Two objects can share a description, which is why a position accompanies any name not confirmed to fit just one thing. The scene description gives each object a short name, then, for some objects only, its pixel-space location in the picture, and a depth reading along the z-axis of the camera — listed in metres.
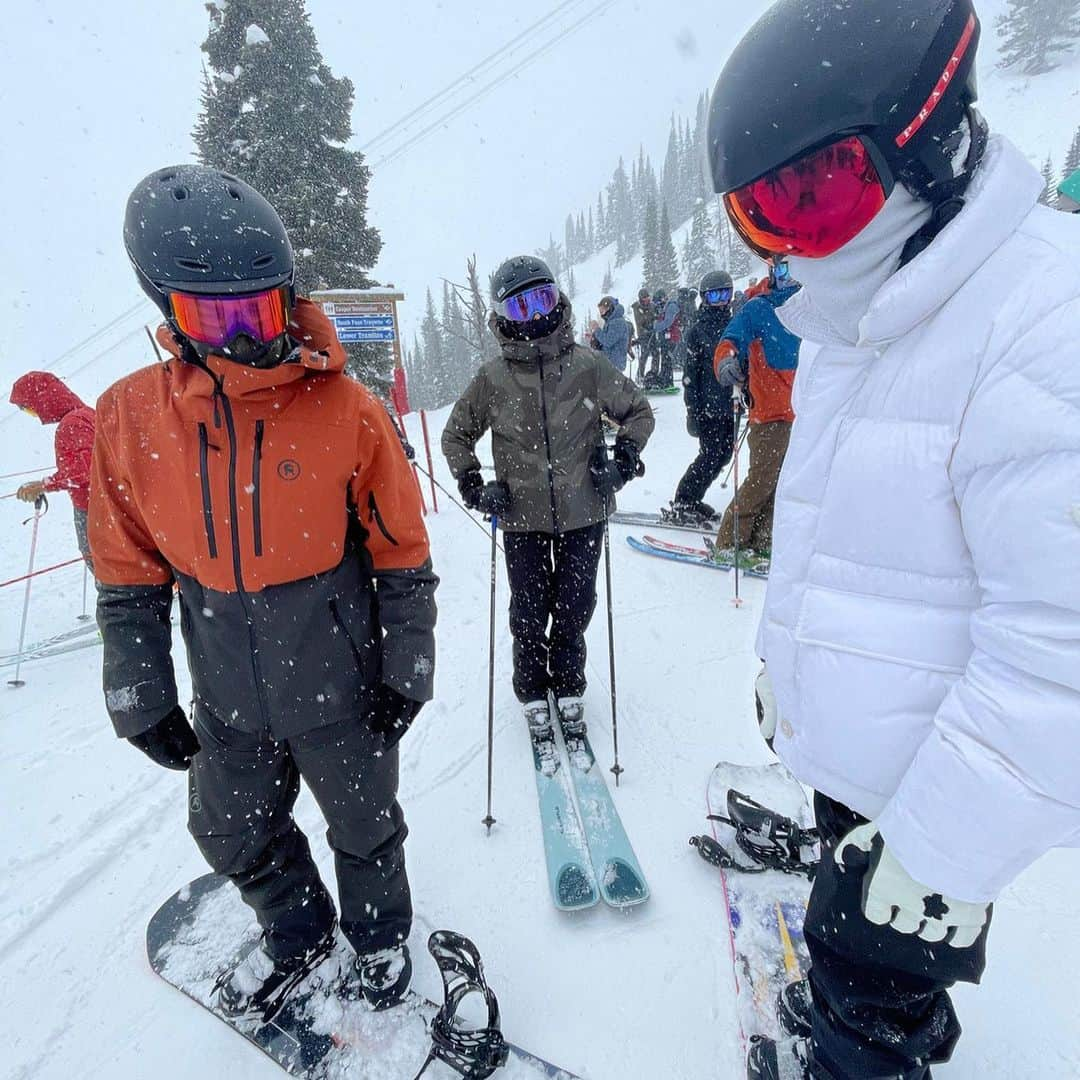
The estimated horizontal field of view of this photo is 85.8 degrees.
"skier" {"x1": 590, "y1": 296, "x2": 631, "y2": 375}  11.84
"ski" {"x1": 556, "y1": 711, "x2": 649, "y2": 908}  2.26
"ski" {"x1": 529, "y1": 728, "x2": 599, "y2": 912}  2.27
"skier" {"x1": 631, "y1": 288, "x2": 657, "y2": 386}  14.38
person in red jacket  4.55
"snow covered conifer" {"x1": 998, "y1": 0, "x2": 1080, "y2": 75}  63.84
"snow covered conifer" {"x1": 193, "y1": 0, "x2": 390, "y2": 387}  11.71
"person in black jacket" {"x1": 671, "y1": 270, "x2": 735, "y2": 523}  6.05
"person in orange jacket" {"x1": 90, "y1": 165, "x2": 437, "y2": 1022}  1.47
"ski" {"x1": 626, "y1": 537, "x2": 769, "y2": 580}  5.16
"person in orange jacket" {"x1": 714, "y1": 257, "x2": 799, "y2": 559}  4.43
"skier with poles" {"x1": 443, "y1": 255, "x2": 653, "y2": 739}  2.86
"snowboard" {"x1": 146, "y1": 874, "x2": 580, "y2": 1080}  1.79
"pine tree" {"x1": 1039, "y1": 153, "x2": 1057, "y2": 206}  39.97
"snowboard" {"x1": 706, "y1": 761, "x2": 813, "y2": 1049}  1.88
